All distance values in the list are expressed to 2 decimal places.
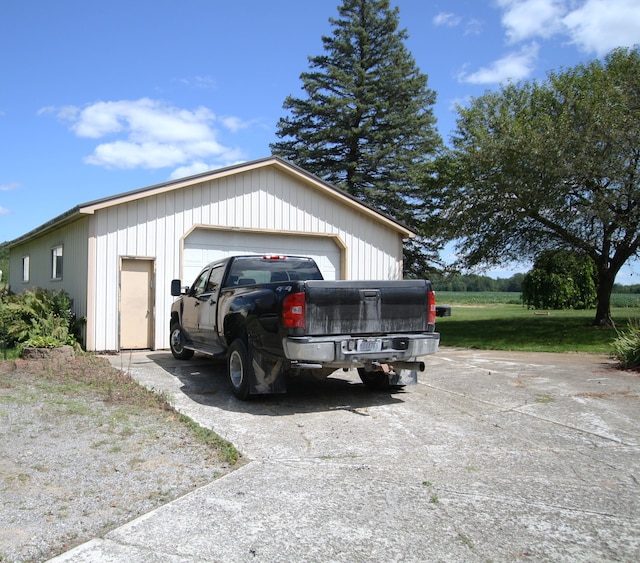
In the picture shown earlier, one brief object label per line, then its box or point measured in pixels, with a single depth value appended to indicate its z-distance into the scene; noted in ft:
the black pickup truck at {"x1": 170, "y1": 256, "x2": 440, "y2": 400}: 21.91
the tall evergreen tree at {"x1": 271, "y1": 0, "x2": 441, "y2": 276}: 100.01
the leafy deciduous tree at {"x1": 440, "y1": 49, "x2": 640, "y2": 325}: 53.88
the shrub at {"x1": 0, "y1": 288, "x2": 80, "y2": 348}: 38.37
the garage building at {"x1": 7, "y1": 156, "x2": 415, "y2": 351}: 40.60
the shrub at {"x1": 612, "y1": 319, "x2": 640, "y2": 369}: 36.17
